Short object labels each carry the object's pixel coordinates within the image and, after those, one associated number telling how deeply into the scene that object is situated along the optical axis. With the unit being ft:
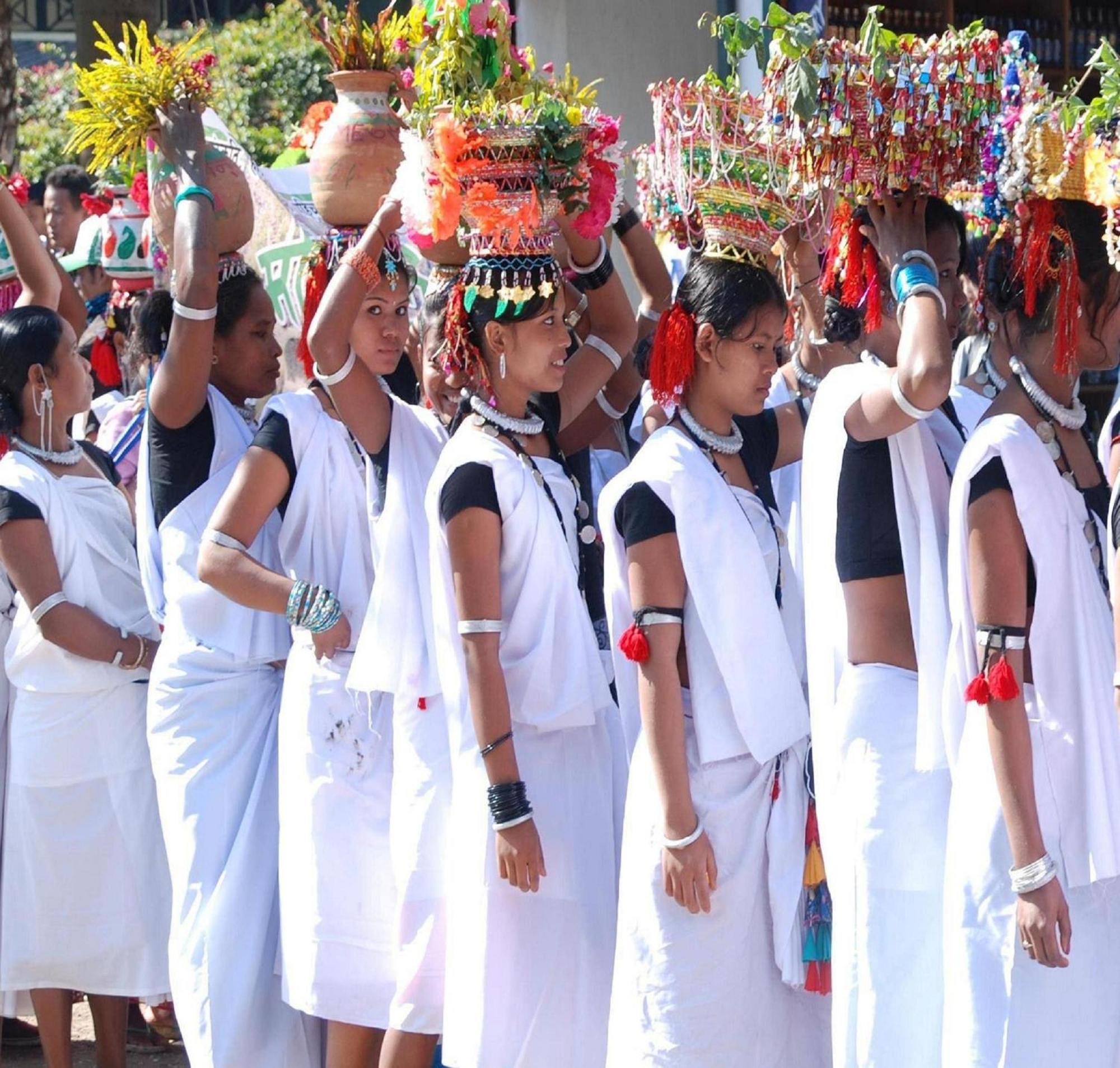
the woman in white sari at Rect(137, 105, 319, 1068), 28.22
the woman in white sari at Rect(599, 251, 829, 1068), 22.76
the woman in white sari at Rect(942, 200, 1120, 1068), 19.90
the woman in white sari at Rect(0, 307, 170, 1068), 32.22
